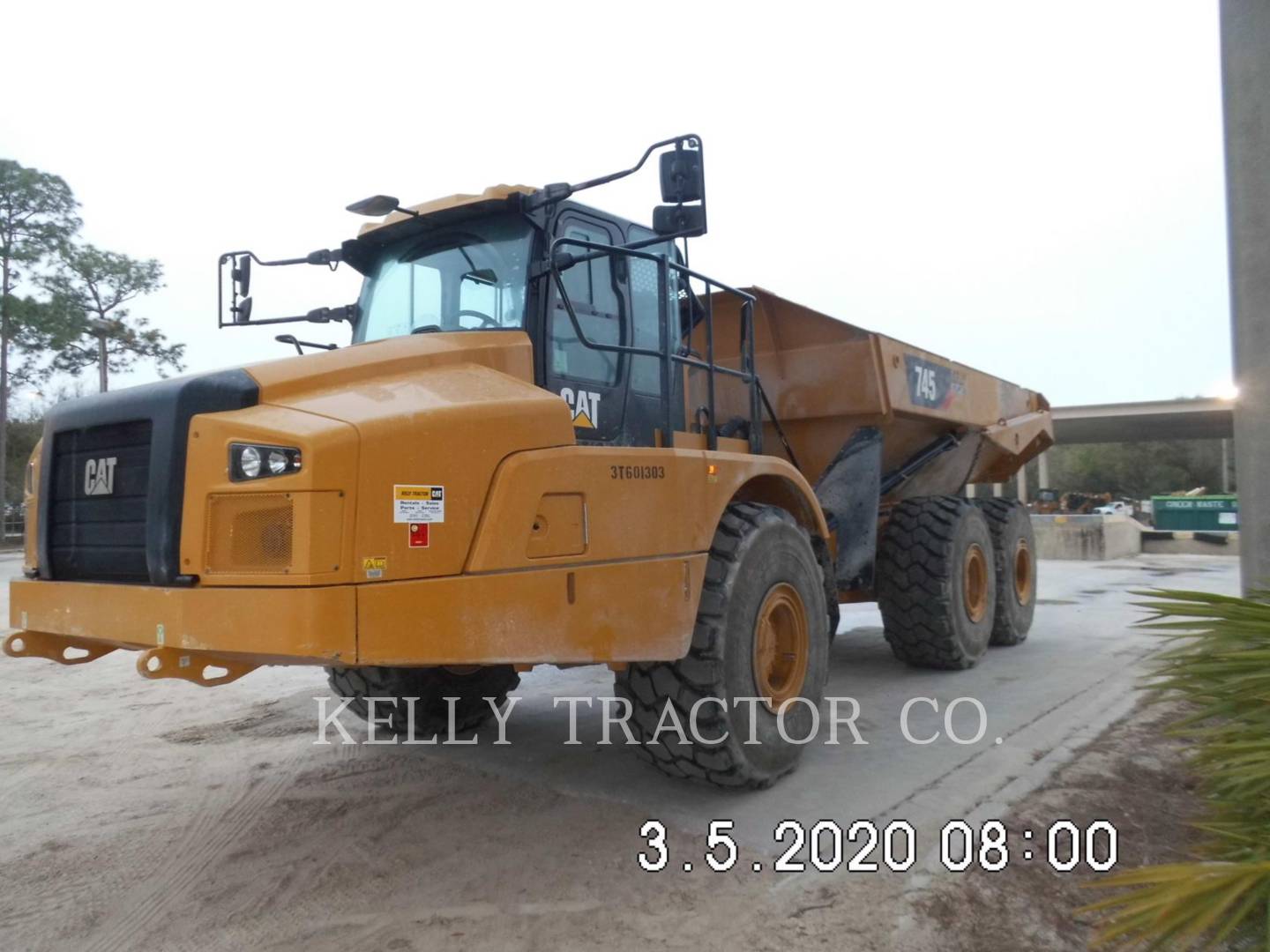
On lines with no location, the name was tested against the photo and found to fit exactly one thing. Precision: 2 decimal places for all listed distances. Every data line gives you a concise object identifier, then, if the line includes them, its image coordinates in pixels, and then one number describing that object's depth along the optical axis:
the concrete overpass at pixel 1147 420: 26.44
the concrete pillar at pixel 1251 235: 4.67
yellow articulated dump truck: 2.77
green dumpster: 22.06
